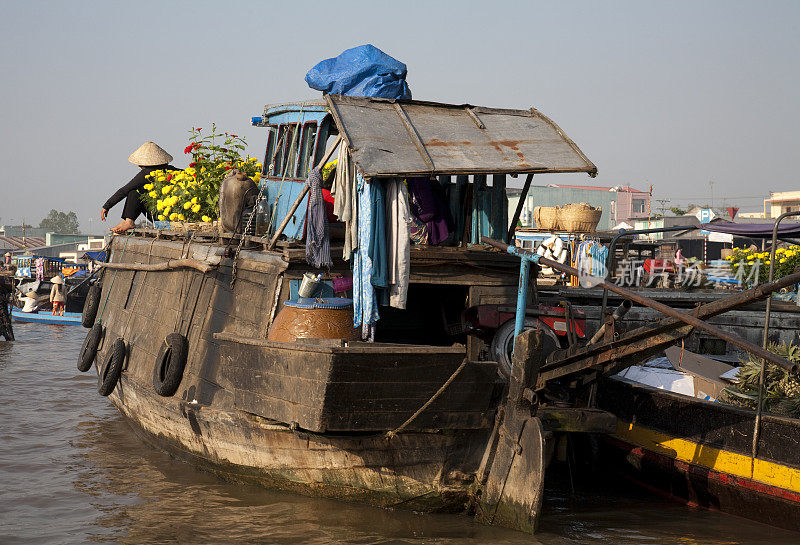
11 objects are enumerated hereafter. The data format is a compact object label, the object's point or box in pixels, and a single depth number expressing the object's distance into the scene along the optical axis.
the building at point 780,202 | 43.50
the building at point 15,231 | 74.50
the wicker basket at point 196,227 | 8.10
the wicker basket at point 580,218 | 20.19
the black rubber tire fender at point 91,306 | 10.54
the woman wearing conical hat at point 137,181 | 10.41
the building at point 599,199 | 42.81
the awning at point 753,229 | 11.13
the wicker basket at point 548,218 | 20.98
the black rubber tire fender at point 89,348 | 9.34
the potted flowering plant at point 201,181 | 8.81
